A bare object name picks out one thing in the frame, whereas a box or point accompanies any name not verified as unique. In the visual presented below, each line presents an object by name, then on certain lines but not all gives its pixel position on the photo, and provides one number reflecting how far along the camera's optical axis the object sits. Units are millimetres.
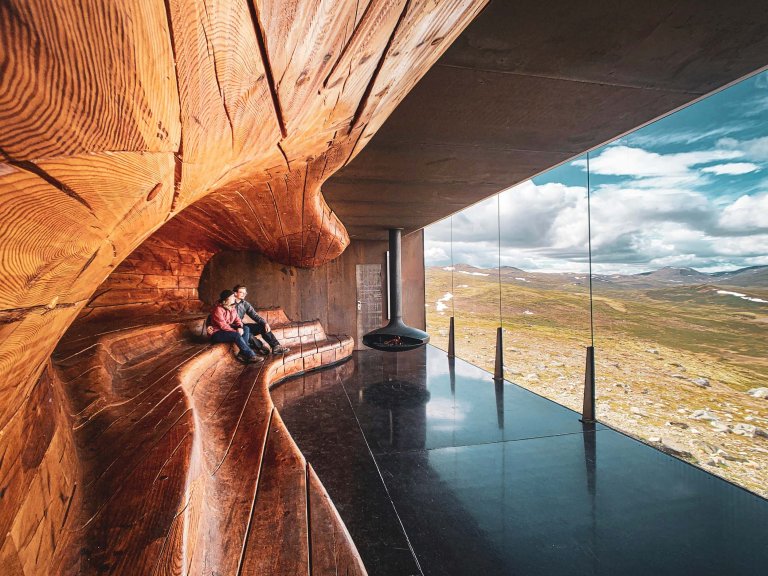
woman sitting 3402
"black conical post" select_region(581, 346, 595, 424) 2779
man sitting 3943
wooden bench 818
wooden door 6590
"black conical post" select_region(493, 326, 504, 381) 4010
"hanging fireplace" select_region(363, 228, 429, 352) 4848
